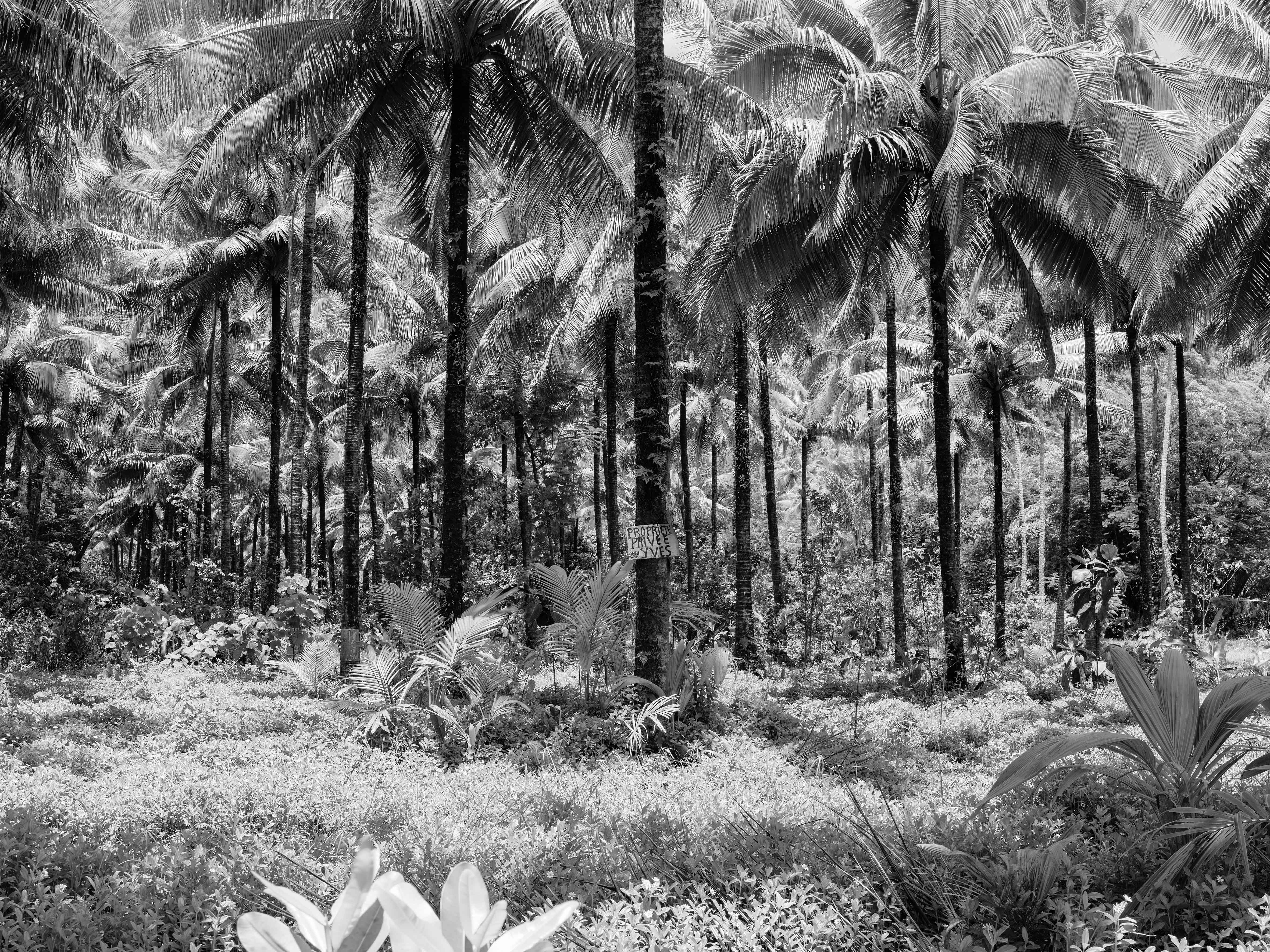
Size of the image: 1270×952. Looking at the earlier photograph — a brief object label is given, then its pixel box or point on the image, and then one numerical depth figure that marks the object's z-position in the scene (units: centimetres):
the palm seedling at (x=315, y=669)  1126
